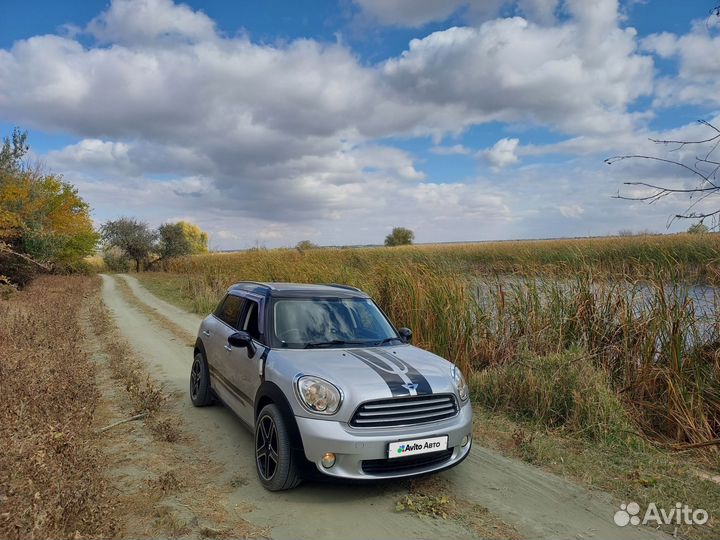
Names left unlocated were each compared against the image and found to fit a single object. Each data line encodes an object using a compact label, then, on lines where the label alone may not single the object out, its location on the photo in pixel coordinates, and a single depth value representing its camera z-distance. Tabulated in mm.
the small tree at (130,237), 53344
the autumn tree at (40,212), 22484
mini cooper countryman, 3699
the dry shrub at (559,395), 5543
